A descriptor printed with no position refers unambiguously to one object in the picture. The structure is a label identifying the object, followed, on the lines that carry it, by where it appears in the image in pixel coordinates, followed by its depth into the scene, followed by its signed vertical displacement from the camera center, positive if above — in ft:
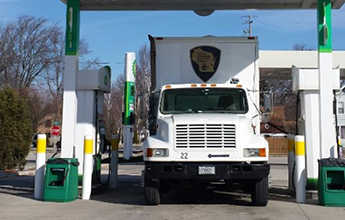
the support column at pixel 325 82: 33.73 +4.44
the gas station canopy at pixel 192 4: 40.68 +12.72
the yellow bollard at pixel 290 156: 37.29 -1.64
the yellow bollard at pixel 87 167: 33.65 -2.50
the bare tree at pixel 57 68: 155.34 +24.55
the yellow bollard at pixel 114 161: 39.97 -2.45
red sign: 86.69 +0.74
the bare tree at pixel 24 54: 144.33 +28.00
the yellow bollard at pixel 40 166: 34.14 -2.52
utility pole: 178.70 +45.80
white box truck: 28.04 +1.34
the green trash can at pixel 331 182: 30.19 -3.15
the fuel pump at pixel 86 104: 36.99 +2.69
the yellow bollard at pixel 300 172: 32.22 -2.57
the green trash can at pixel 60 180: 32.04 -3.43
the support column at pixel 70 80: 36.11 +4.68
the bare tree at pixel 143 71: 124.36 +19.37
